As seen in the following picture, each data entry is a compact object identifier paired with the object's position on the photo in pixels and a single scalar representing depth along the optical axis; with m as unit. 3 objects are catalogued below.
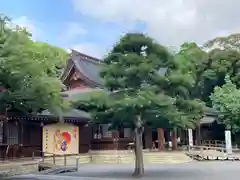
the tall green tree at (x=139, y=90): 14.16
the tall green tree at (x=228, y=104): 29.50
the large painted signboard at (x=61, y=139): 20.44
